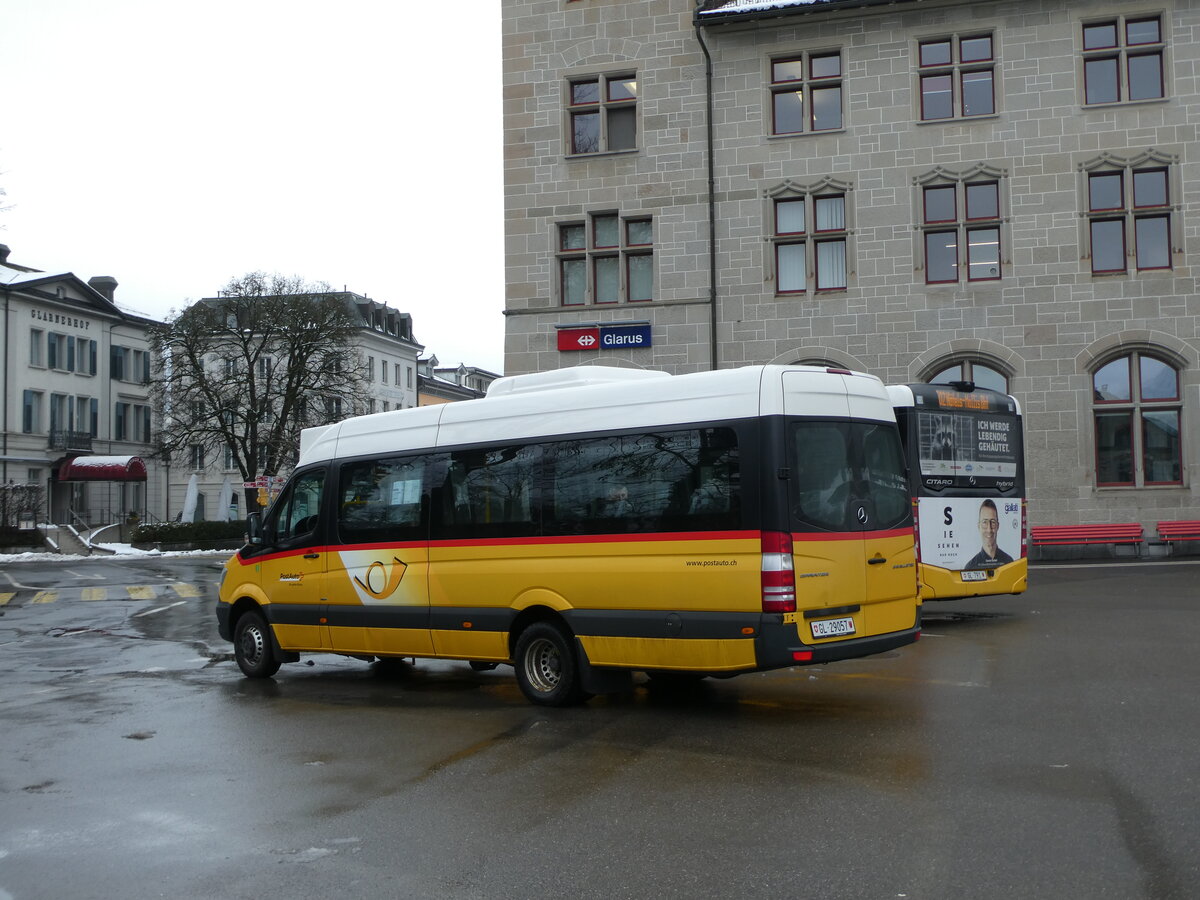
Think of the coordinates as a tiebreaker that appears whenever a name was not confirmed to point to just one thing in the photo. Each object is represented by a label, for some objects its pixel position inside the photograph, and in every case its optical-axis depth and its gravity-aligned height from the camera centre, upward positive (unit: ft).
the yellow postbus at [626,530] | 30.50 -0.31
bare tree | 190.70 +22.40
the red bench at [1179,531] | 89.81 -1.37
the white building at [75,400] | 225.76 +23.48
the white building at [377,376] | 276.21 +34.72
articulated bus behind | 54.08 +1.18
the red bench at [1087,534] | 90.79 -1.54
